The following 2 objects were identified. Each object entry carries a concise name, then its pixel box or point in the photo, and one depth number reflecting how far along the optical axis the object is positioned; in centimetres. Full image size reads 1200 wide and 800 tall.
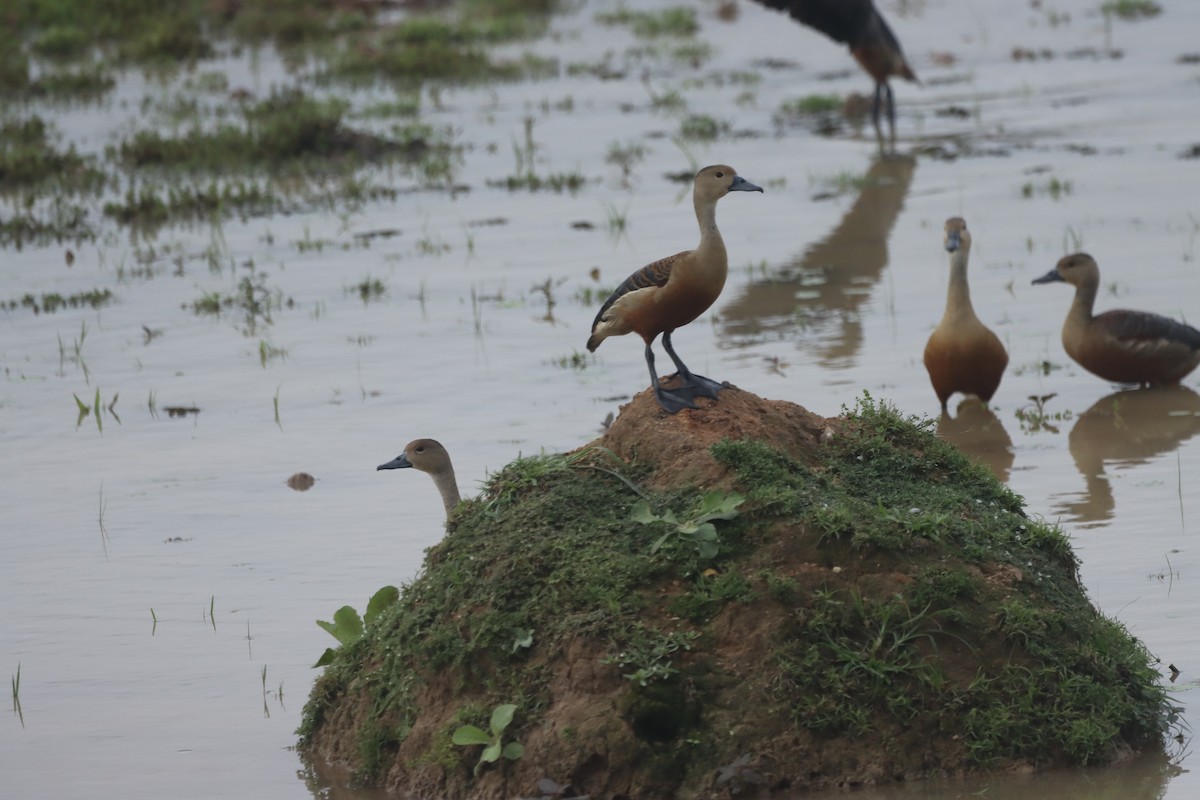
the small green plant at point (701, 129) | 3469
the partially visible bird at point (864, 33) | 3494
